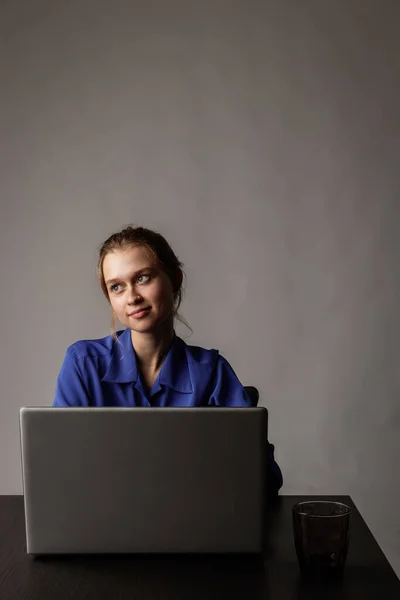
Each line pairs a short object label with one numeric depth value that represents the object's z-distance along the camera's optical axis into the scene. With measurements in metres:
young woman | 1.88
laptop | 1.17
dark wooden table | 1.08
